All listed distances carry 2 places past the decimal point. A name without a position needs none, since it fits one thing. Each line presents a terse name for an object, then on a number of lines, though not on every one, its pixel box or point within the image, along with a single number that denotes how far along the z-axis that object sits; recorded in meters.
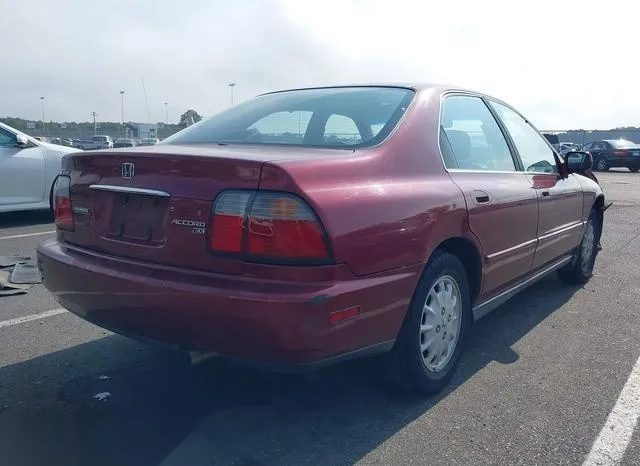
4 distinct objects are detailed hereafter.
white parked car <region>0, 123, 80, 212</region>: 8.42
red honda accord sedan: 2.46
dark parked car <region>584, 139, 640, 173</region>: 28.23
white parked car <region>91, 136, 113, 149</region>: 33.23
